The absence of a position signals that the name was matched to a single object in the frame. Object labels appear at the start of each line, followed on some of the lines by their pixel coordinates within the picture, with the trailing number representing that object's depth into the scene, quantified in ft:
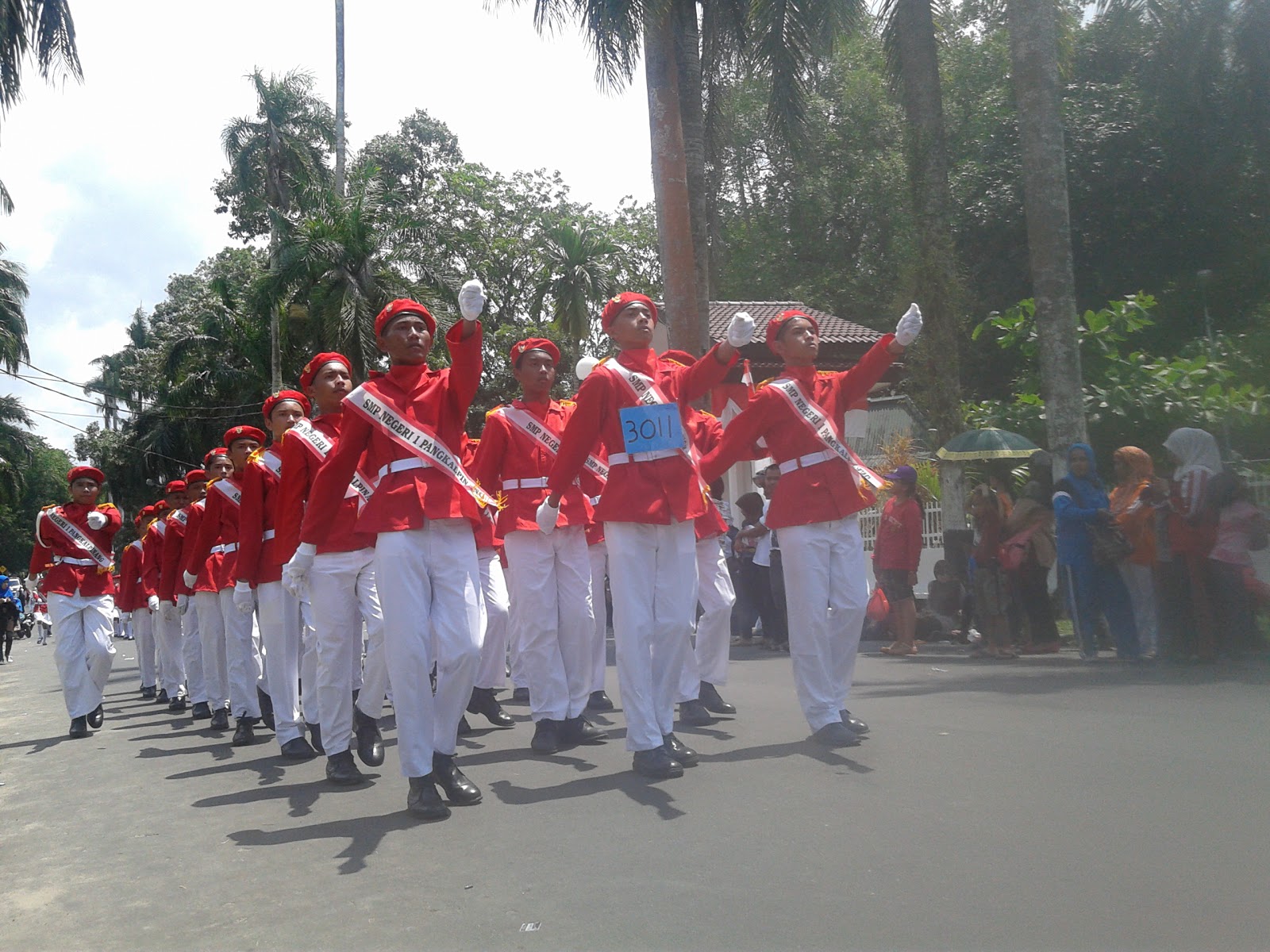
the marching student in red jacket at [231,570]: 29.76
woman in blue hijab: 33.99
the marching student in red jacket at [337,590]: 22.13
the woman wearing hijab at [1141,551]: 33.78
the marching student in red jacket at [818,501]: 22.07
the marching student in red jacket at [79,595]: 33.60
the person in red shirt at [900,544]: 42.55
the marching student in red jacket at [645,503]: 20.36
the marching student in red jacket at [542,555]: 24.31
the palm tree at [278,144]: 144.66
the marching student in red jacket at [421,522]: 18.24
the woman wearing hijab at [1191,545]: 31.40
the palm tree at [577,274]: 122.52
